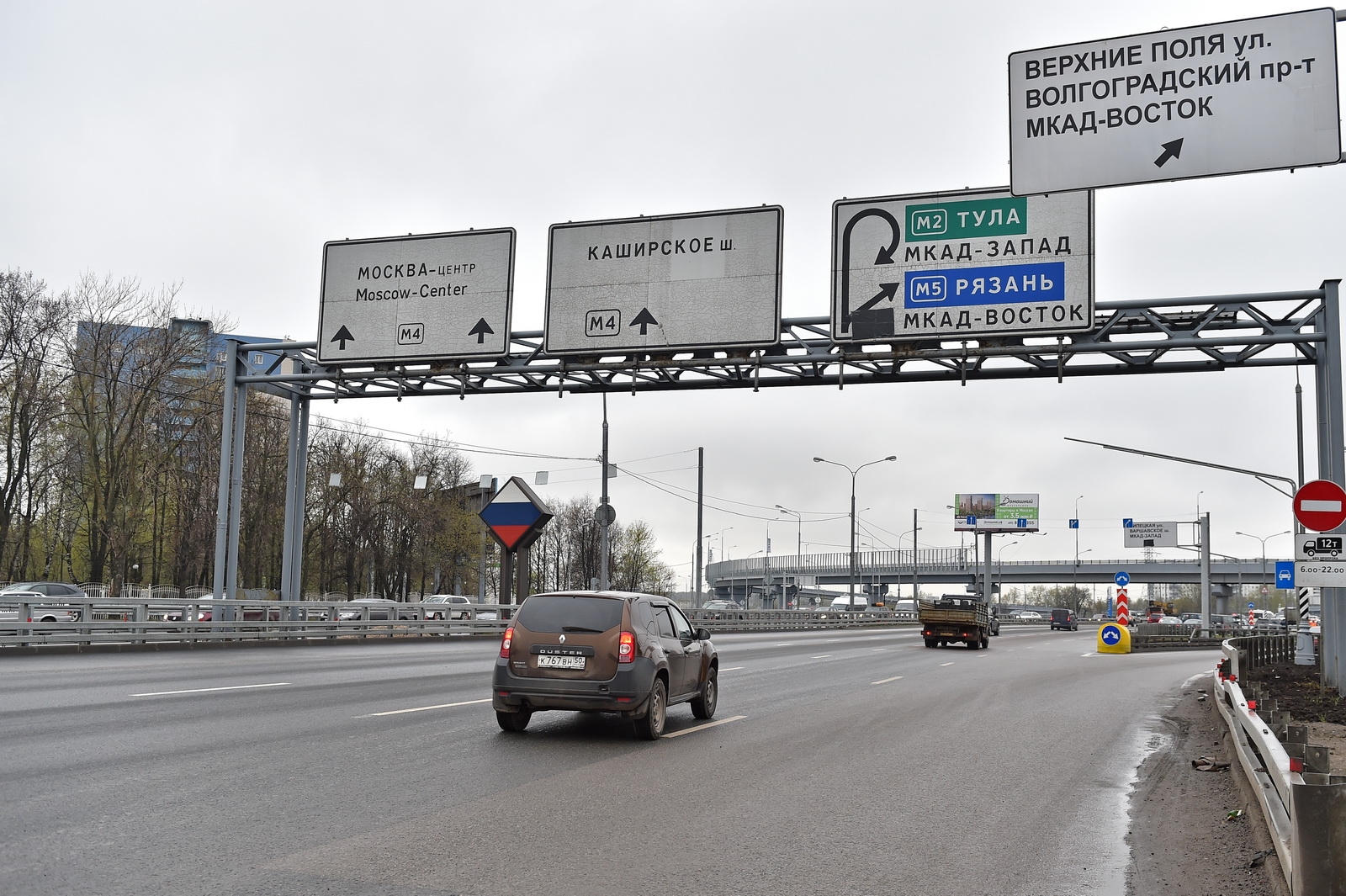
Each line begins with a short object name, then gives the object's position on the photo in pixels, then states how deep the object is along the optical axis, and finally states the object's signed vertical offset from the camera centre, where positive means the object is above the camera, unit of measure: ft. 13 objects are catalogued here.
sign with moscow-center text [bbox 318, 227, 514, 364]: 86.33 +19.54
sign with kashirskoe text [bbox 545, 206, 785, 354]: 79.61 +19.36
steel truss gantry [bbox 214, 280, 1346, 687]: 71.41 +13.90
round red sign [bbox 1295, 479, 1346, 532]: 53.72 +2.89
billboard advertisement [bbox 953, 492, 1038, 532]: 407.44 +17.89
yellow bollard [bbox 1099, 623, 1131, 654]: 138.00 -9.23
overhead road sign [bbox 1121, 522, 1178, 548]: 291.87 +7.84
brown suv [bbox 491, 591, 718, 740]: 38.65 -3.69
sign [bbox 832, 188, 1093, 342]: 72.79 +19.14
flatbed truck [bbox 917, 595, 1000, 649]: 138.62 -7.48
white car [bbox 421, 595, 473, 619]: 156.96 -7.96
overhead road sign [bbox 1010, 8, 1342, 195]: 33.04 +13.58
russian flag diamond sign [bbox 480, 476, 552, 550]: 102.53 +3.33
